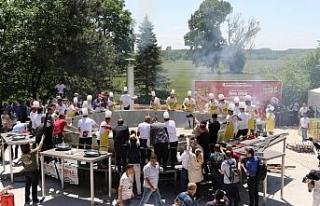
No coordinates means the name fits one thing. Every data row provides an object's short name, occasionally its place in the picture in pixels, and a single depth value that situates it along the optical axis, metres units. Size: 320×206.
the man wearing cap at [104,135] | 12.26
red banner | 25.88
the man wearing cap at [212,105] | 17.48
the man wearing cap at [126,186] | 9.33
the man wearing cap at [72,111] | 17.19
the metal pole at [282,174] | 12.01
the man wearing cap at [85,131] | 13.01
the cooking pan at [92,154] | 11.19
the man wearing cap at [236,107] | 15.36
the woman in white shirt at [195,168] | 10.73
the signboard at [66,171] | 11.98
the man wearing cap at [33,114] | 14.23
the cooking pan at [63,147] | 12.08
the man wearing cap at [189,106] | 19.17
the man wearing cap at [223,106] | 17.06
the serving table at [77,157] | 10.95
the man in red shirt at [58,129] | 13.04
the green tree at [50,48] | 23.28
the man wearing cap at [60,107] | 16.65
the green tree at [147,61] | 39.82
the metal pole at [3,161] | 14.13
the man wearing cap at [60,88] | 23.44
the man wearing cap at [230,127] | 13.79
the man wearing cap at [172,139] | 12.30
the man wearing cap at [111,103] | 19.44
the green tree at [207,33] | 51.81
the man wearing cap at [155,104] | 20.20
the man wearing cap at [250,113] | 14.95
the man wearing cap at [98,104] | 19.55
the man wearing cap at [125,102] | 20.52
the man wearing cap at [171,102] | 20.12
